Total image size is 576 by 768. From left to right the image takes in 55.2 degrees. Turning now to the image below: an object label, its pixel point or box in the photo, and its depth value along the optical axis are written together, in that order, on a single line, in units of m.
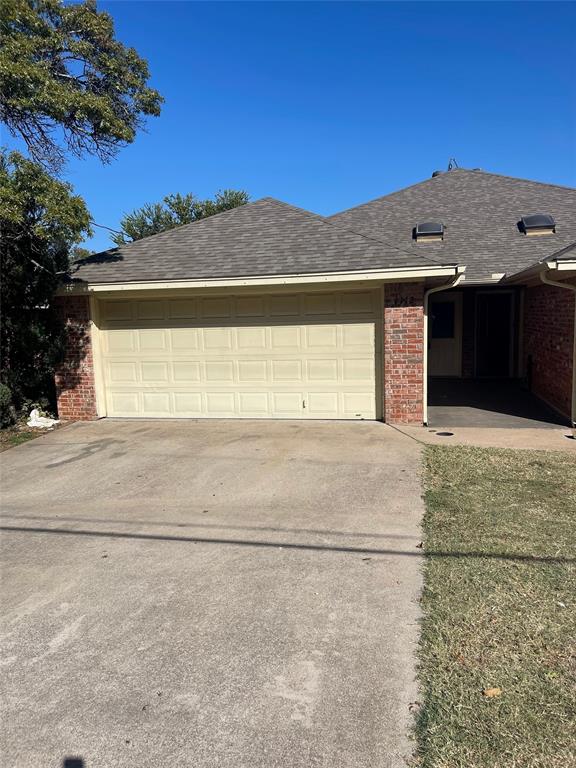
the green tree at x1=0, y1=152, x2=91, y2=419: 8.11
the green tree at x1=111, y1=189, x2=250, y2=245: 34.84
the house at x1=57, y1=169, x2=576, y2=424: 8.98
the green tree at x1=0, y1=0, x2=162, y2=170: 8.09
